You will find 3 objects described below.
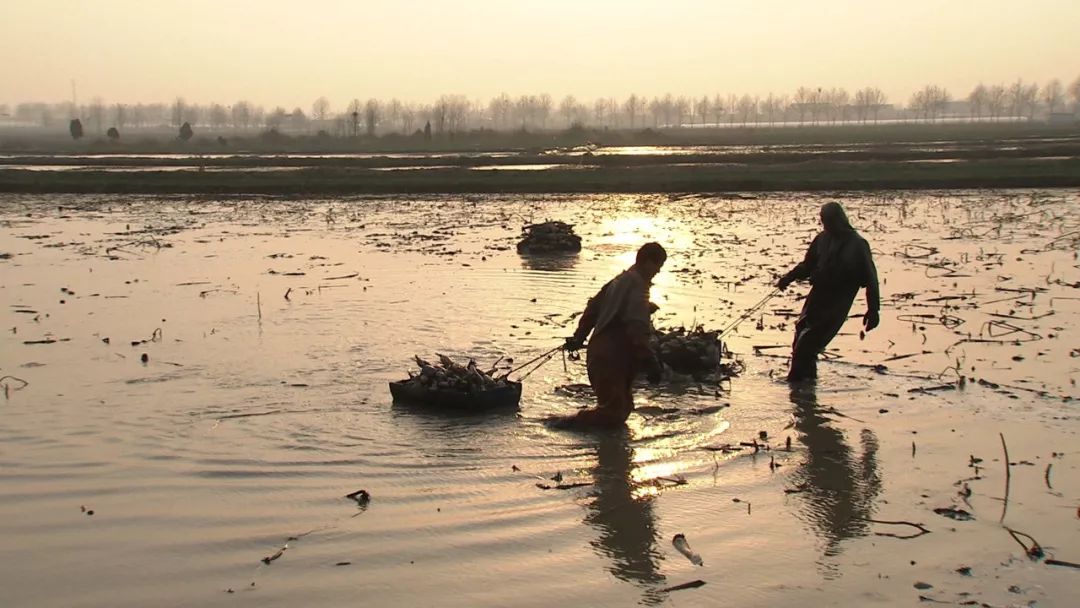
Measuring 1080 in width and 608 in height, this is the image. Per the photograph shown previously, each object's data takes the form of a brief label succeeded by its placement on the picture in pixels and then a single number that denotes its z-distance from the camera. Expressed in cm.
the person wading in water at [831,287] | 902
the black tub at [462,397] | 803
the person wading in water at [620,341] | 761
